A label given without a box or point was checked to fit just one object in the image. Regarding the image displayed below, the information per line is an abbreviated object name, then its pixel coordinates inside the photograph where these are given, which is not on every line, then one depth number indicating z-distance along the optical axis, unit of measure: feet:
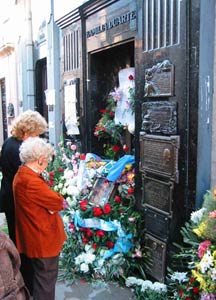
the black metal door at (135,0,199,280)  9.09
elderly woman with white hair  8.63
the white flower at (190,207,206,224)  8.45
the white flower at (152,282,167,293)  10.15
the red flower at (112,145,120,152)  15.39
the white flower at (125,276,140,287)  10.92
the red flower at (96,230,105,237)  11.66
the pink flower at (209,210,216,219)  7.33
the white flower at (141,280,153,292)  10.48
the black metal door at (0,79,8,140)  37.19
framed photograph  12.67
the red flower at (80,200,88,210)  12.46
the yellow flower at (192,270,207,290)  7.49
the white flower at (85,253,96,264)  11.60
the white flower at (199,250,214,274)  7.39
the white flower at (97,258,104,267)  11.51
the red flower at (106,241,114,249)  11.54
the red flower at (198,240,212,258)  7.69
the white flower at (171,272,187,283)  9.12
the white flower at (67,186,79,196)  13.82
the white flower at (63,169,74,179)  15.13
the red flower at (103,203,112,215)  11.73
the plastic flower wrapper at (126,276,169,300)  10.07
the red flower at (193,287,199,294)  8.34
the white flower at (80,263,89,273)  11.55
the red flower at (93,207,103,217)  11.77
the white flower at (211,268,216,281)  7.24
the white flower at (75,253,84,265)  11.87
